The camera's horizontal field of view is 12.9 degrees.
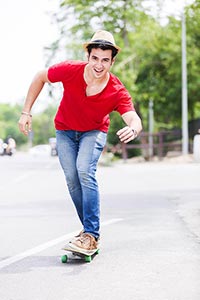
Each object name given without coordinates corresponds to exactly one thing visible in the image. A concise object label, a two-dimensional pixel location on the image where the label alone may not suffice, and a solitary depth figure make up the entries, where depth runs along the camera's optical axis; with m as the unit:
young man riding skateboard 6.73
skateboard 6.71
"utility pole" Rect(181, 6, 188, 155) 38.62
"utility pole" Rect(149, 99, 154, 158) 40.03
